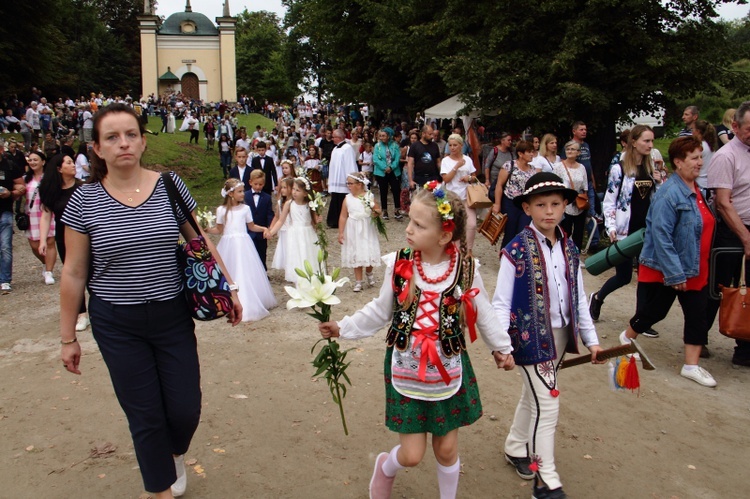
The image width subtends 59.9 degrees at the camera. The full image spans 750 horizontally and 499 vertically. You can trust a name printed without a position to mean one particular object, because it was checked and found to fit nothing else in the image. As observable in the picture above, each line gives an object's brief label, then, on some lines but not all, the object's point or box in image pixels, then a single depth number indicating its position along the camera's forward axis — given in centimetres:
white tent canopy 2039
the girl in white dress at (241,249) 810
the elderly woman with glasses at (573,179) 923
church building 7231
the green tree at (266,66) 7456
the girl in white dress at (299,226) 907
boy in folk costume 374
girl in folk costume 331
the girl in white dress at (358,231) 908
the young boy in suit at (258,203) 905
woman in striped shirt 327
